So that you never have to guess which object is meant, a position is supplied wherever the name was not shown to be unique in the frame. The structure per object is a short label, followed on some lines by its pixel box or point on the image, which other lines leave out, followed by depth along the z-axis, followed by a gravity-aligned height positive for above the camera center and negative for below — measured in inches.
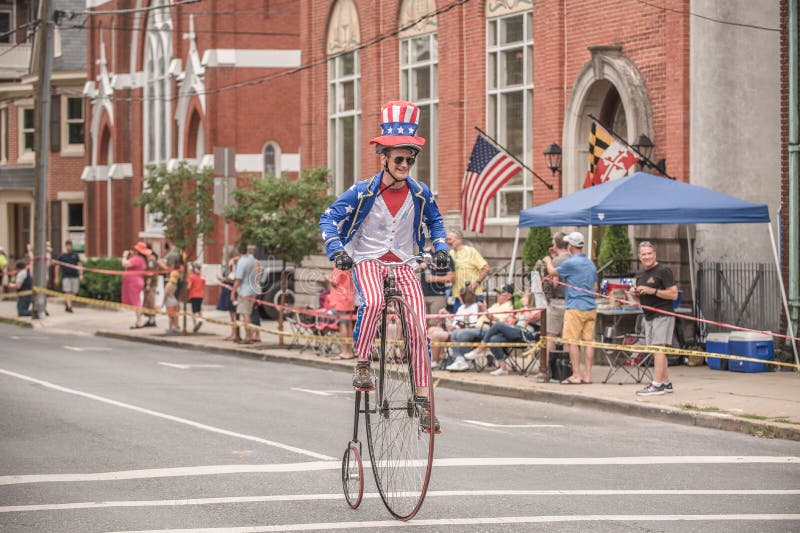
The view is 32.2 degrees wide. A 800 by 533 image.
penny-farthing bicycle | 316.2 -40.0
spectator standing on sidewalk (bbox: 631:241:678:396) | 626.9 -19.2
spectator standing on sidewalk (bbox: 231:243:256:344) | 968.3 -21.0
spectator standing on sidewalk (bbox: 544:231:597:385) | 678.5 -22.9
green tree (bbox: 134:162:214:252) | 1062.4 +39.5
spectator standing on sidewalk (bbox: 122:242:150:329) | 1232.2 -16.0
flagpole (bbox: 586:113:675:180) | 795.4 +56.2
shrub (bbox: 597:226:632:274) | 823.7 +3.1
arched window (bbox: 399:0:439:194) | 1079.6 +144.4
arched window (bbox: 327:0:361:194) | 1193.4 +139.0
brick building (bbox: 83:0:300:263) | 1481.3 +184.5
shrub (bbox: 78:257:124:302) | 1593.3 -33.4
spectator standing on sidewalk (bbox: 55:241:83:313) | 1541.6 -21.5
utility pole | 1262.3 +97.2
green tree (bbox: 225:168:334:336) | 941.2 +28.9
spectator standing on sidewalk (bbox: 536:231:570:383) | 701.3 -26.3
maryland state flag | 812.0 +58.0
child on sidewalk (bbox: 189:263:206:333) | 1120.2 -30.2
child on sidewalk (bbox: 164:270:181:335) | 1109.1 -33.8
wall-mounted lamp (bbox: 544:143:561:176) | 905.5 +64.7
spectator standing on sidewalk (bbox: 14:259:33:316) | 1360.7 -32.8
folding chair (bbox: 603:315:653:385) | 694.5 -54.1
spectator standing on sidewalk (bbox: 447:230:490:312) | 811.4 -4.0
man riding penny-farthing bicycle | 318.0 -7.9
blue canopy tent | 699.4 +25.1
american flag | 897.5 +51.3
